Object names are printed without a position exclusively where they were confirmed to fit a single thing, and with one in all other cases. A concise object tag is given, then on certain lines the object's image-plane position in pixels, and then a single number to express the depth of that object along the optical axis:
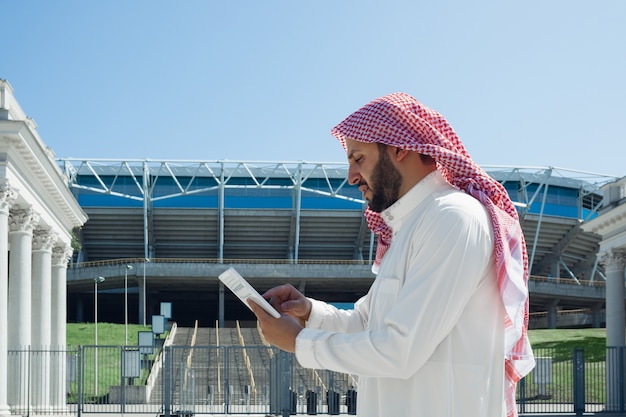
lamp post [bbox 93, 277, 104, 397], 33.31
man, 2.91
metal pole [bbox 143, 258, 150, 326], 72.01
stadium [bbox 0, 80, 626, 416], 75.06
